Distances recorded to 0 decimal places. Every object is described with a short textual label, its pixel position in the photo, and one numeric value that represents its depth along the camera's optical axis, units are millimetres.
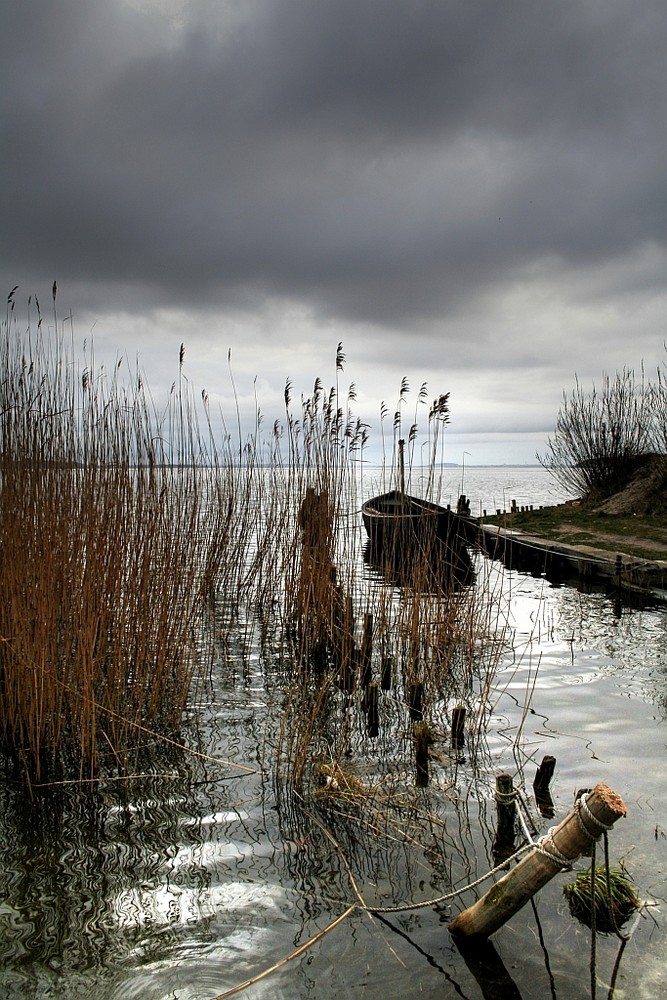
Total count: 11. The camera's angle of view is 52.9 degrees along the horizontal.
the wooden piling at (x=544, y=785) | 3130
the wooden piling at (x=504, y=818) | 2617
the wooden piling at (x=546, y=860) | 1704
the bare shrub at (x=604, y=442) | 17328
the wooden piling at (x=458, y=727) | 3801
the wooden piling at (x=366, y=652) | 4570
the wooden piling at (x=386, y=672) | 4898
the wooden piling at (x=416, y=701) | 4375
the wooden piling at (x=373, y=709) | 4125
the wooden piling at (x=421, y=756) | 3393
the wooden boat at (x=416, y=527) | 11758
